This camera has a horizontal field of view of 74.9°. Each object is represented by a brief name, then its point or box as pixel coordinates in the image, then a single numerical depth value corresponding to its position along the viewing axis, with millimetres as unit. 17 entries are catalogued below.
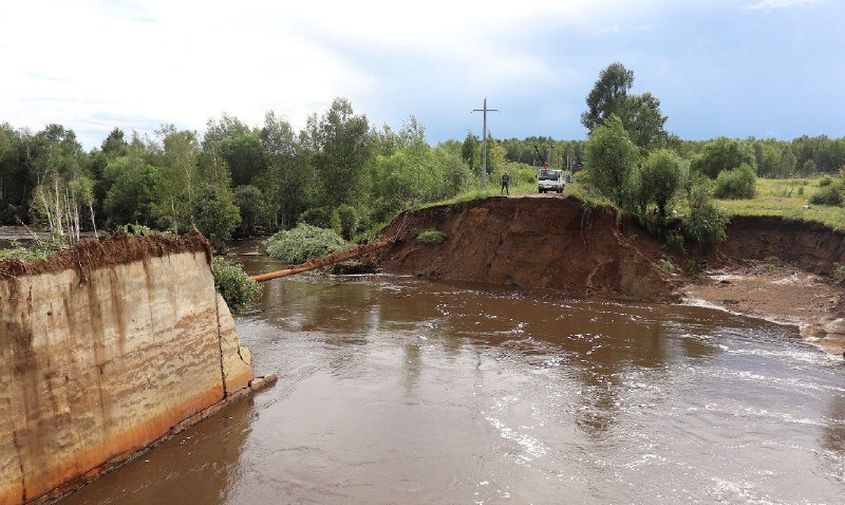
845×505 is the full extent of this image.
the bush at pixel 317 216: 52828
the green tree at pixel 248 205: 57000
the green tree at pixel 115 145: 95306
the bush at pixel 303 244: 36000
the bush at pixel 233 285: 18047
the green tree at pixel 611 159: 27875
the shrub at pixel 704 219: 26922
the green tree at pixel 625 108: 49250
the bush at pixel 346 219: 49750
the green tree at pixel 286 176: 59062
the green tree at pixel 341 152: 57531
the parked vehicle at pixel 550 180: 35062
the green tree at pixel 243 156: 66125
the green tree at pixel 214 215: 44719
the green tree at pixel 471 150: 66850
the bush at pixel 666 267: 25814
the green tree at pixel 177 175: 51647
